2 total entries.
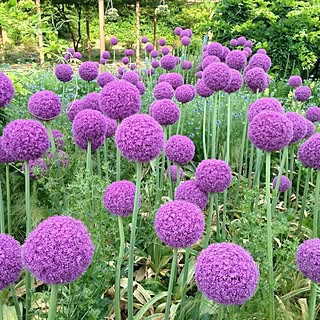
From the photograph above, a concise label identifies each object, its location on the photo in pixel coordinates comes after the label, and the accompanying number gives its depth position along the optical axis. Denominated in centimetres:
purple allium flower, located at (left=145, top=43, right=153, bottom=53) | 634
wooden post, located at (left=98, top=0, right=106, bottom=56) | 1173
